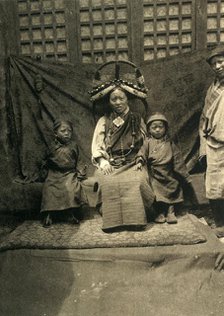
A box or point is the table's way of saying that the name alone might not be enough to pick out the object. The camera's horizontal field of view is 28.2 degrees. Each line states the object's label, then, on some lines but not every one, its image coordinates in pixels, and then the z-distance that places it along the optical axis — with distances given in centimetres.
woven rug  420
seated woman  448
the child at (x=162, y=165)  479
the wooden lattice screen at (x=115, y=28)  536
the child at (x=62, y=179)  483
